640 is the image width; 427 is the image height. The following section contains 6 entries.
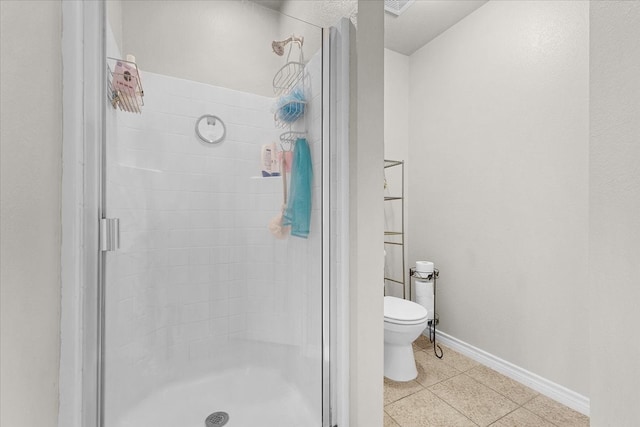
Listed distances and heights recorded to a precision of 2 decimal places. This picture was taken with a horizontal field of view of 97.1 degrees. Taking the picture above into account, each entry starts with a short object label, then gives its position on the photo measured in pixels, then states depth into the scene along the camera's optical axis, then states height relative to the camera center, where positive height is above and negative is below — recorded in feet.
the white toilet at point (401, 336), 5.61 -2.49
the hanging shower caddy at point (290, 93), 4.11 +1.80
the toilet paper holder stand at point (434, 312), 7.13 -2.62
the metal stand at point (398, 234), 7.95 -0.59
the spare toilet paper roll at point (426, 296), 7.25 -2.12
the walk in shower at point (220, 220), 3.69 -0.10
